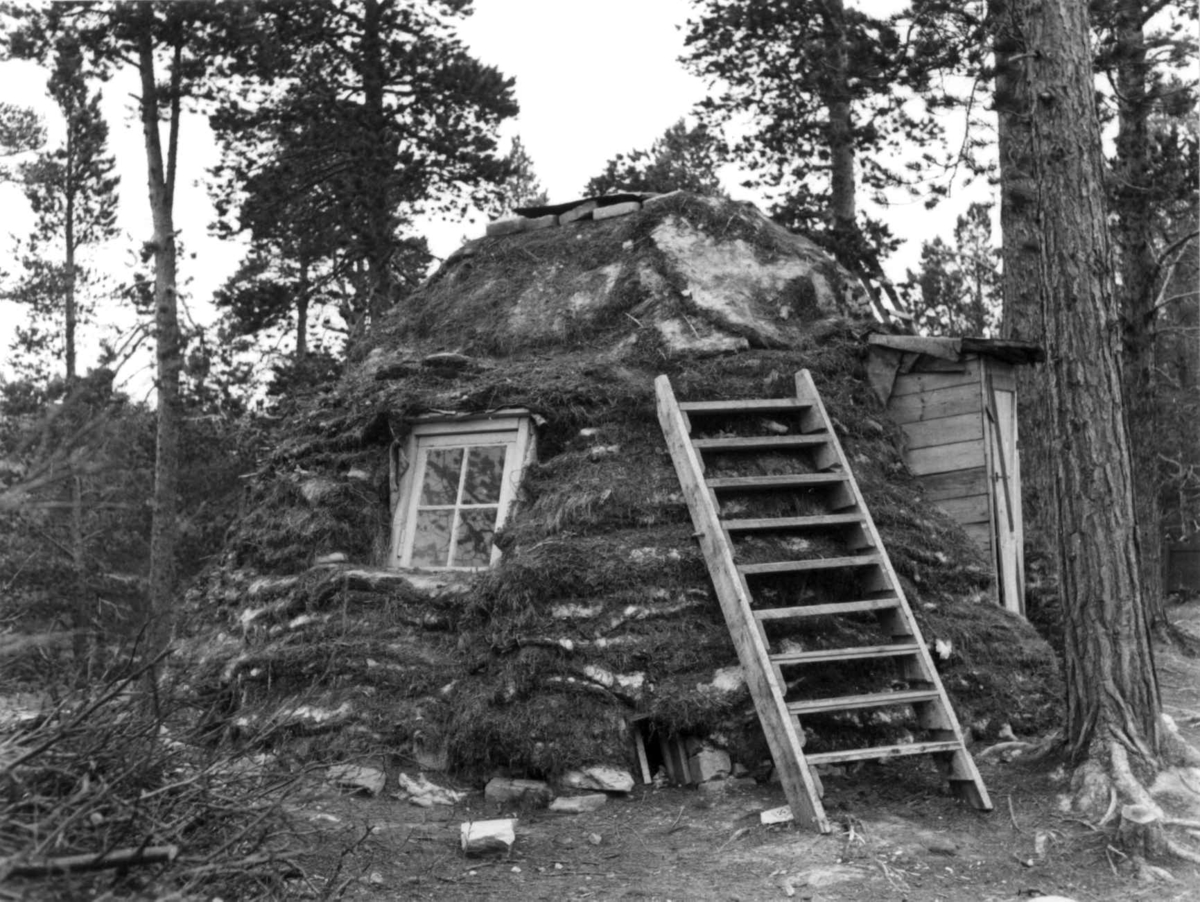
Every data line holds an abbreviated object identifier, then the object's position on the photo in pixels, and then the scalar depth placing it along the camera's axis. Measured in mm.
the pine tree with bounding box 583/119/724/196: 20297
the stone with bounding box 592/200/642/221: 9383
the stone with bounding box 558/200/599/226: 9594
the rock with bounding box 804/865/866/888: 5086
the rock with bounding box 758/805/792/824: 5770
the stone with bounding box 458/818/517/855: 5582
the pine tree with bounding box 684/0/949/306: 15852
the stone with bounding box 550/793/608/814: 6211
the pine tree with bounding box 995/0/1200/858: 6074
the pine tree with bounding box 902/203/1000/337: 26502
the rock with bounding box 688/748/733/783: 6430
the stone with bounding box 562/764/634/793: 6355
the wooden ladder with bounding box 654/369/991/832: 5961
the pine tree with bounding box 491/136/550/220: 31398
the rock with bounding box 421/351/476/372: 8391
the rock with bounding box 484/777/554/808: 6340
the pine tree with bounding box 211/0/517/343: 17625
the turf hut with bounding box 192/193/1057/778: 6648
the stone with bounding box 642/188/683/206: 9250
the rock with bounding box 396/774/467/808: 6438
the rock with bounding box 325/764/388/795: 6346
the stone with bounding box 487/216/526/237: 9906
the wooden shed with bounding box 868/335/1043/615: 8570
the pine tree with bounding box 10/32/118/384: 22016
